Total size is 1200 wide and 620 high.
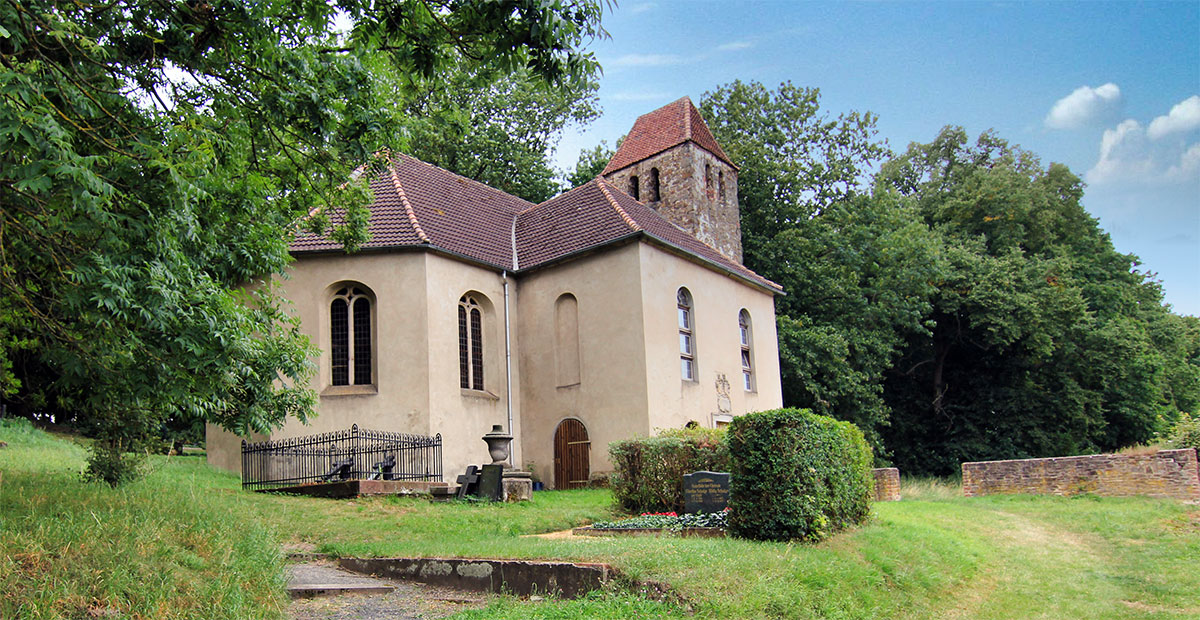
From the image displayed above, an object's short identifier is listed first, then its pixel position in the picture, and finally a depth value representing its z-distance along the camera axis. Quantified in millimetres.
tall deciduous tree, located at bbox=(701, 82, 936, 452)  32125
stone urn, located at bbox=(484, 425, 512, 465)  18500
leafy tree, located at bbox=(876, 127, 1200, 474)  36531
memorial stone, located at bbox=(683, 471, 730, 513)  13227
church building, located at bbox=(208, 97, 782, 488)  21359
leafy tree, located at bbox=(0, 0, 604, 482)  6797
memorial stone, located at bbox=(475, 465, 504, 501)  16605
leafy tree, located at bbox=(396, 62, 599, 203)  35312
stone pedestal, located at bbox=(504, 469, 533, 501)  16984
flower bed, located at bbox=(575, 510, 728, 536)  12117
